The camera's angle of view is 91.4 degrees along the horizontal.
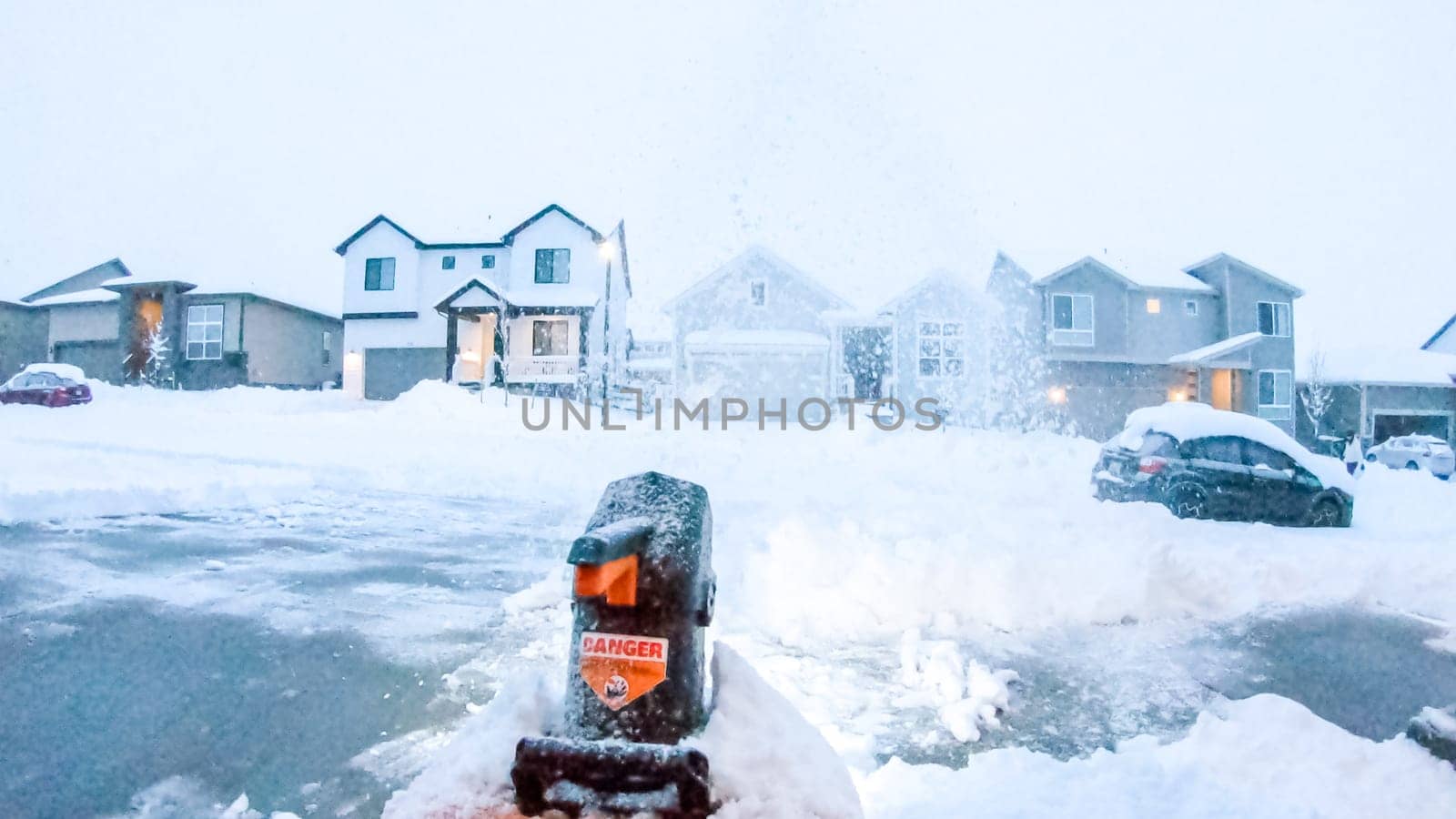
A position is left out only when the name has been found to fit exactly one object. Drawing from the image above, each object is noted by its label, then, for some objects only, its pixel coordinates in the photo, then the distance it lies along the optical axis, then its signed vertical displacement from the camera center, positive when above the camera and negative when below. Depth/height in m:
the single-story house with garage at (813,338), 17.56 +2.48
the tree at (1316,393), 15.03 +0.93
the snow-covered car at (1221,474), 8.27 -0.46
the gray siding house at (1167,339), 16.84 +2.43
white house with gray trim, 22.83 +4.07
